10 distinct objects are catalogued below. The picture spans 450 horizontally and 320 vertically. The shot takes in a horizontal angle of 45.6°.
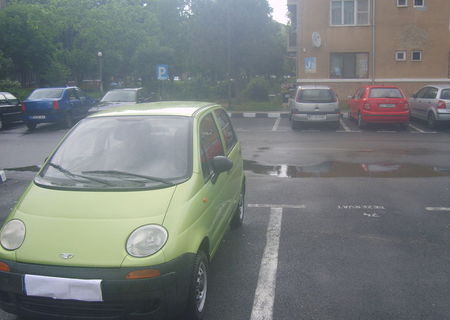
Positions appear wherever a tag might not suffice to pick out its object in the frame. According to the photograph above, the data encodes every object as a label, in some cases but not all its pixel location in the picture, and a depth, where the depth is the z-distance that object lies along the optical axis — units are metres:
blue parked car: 19.31
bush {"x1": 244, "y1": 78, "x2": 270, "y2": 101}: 32.25
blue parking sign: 25.31
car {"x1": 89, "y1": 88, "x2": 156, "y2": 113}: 18.87
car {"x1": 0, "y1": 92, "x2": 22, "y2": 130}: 20.52
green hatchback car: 3.66
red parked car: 17.58
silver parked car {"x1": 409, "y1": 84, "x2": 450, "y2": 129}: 17.36
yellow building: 25.81
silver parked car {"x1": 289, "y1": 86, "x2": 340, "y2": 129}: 17.84
